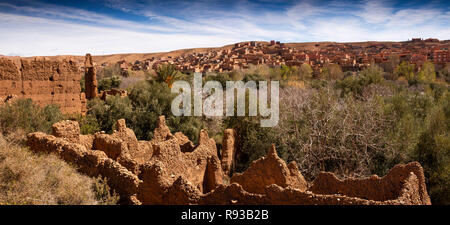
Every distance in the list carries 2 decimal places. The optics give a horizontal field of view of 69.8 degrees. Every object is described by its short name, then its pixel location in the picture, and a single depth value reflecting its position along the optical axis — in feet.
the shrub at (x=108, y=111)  64.54
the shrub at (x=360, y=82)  101.30
